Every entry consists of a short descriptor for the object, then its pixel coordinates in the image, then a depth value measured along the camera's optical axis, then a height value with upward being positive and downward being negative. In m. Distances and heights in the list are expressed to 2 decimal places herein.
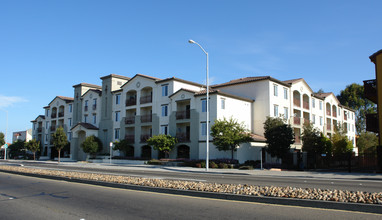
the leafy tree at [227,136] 32.62 +0.85
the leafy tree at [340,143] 41.53 +0.23
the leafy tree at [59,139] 47.59 +0.64
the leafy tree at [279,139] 32.19 +0.53
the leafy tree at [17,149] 70.50 -1.25
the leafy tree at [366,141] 53.64 +0.65
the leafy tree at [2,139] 71.55 +0.88
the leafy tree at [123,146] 45.84 -0.32
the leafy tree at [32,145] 59.25 -0.41
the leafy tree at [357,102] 70.88 +9.30
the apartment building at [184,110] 38.62 +4.66
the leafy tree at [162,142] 39.06 +0.22
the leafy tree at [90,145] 48.91 -0.23
